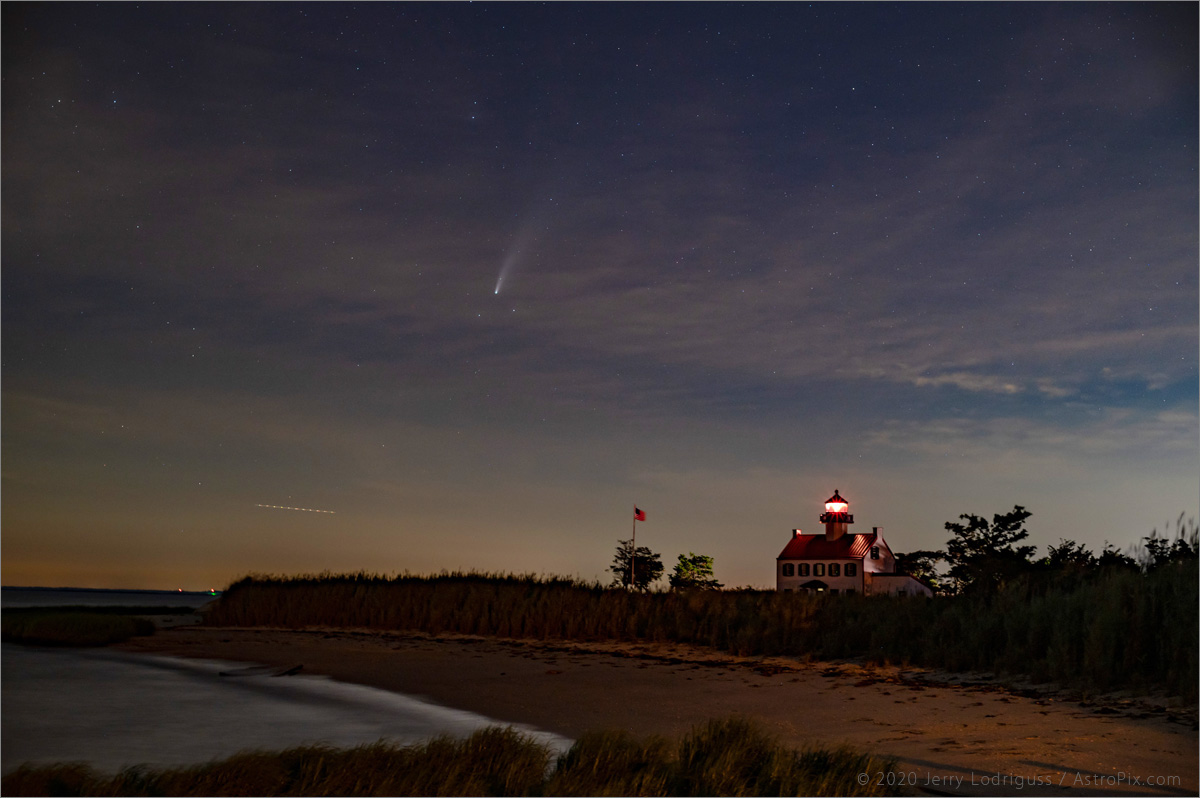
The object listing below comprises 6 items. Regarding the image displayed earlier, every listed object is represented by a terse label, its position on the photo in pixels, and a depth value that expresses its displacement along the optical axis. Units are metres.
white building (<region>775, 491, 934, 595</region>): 70.44
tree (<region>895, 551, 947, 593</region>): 76.31
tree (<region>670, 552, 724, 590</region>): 80.88
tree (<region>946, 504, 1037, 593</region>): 56.17
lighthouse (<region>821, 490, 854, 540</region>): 71.81
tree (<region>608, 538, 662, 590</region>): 79.19
